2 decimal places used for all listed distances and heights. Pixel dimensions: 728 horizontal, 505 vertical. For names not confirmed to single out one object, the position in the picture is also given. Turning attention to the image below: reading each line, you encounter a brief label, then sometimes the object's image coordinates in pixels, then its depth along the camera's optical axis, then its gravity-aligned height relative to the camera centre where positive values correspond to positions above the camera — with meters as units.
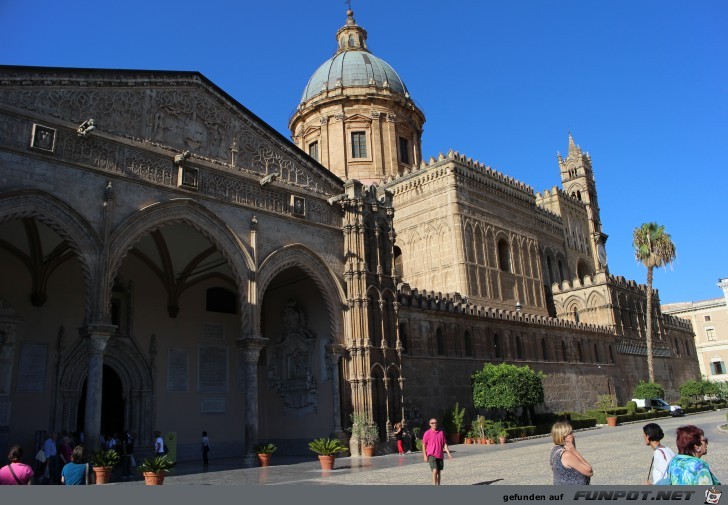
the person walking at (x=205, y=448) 19.37 -0.87
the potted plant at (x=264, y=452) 17.39 -0.99
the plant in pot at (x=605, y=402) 36.66 -0.20
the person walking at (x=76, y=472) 7.73 -0.57
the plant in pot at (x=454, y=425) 25.23 -0.72
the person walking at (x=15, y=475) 6.81 -0.49
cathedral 15.96 +4.54
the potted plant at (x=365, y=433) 19.95 -0.67
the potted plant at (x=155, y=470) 12.98 -0.98
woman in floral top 4.41 -0.48
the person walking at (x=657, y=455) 5.31 -0.49
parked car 37.26 -0.53
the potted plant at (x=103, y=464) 13.73 -0.85
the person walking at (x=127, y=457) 15.45 -0.84
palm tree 42.12 +9.84
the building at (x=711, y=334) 67.94 +6.64
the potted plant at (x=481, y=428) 24.56 -0.88
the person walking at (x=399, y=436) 20.84 -0.88
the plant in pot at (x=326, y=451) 15.84 -0.96
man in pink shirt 10.73 -0.72
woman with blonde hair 5.27 -0.51
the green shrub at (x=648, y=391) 38.03 +0.39
